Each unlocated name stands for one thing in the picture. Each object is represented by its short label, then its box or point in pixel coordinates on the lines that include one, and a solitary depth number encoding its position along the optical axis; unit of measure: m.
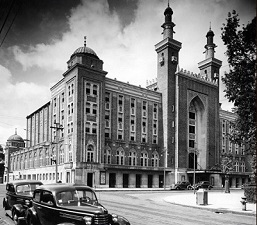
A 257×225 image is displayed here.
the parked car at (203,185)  51.44
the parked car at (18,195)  12.45
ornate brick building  50.06
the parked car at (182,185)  50.97
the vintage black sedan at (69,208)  8.41
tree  14.23
